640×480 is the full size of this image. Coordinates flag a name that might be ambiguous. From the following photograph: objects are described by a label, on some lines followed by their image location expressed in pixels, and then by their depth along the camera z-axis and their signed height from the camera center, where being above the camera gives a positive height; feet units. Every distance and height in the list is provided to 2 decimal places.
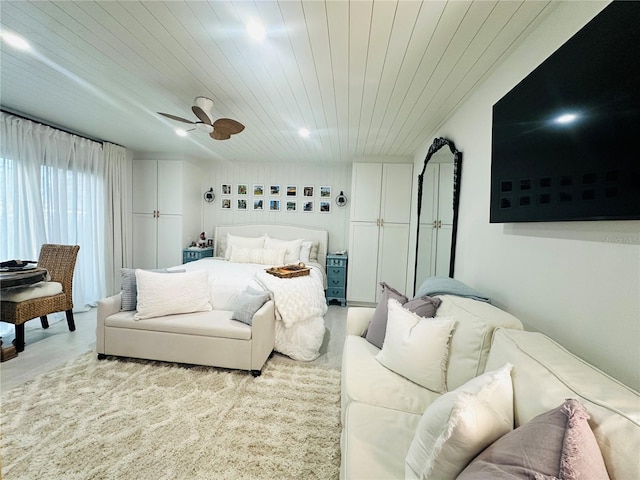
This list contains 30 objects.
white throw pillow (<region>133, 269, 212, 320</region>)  8.17 -2.14
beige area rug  4.76 -4.24
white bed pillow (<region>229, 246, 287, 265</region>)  14.07 -1.47
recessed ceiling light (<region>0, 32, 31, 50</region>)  5.68 +3.94
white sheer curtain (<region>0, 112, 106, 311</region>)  9.78 +1.08
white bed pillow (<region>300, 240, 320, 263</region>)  14.93 -1.27
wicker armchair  9.31 -1.92
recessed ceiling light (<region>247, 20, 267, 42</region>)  4.95 +3.76
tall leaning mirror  8.14 +0.76
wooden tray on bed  10.31 -1.68
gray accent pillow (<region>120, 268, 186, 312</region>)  8.60 -2.19
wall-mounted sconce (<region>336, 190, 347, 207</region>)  15.99 +1.78
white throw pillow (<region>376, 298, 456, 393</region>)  4.89 -2.22
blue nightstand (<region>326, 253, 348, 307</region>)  14.85 -2.61
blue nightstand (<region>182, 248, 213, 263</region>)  15.34 -1.60
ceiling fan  7.71 +3.15
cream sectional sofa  2.29 -1.79
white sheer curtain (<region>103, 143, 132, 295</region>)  13.75 +0.68
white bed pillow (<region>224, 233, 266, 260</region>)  15.12 -0.81
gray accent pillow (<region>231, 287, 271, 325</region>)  7.97 -2.33
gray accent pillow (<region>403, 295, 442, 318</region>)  5.86 -1.66
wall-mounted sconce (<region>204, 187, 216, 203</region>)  16.75 +1.92
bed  8.81 -2.01
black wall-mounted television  2.93 +1.45
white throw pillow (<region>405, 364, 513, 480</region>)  2.70 -2.05
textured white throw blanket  8.71 -3.07
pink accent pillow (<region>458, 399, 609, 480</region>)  2.03 -1.75
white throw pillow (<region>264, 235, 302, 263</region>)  14.56 -0.96
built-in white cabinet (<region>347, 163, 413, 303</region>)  14.29 +0.18
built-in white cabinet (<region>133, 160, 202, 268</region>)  15.24 +0.83
